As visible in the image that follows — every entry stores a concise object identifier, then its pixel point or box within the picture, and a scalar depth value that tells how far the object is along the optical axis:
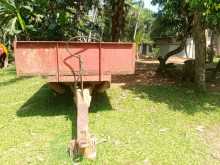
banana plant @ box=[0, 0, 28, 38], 8.13
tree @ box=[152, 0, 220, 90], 3.74
